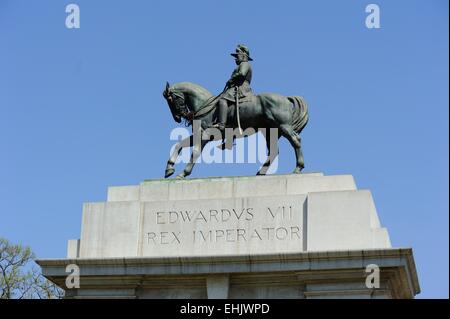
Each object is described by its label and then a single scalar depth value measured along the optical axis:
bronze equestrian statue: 33.03
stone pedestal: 30.12
